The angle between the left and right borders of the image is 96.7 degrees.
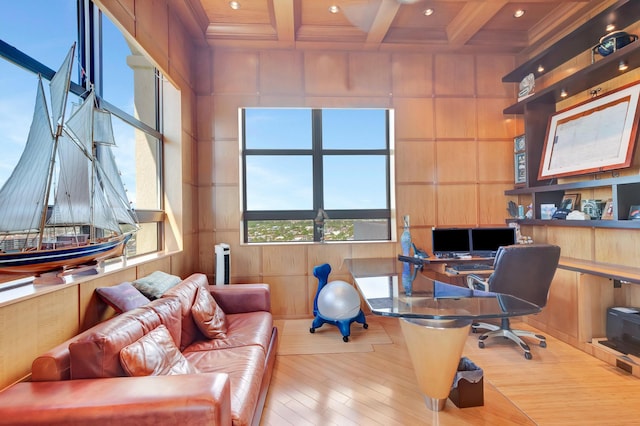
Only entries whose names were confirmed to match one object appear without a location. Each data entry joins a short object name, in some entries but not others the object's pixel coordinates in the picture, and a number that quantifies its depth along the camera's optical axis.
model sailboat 1.41
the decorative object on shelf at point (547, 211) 3.46
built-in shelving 2.64
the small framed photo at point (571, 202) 3.29
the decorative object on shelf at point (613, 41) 2.68
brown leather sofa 1.11
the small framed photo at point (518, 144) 3.88
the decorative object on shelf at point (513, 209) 3.95
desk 1.57
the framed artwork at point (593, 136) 2.69
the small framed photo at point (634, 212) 2.55
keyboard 3.28
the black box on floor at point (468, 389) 2.01
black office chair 2.64
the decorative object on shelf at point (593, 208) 2.96
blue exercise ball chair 3.07
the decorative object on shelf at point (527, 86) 3.69
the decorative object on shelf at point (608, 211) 2.86
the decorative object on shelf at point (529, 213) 3.75
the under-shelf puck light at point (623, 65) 2.67
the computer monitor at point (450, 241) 3.67
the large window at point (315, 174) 4.11
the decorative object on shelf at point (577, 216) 3.05
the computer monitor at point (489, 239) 3.63
